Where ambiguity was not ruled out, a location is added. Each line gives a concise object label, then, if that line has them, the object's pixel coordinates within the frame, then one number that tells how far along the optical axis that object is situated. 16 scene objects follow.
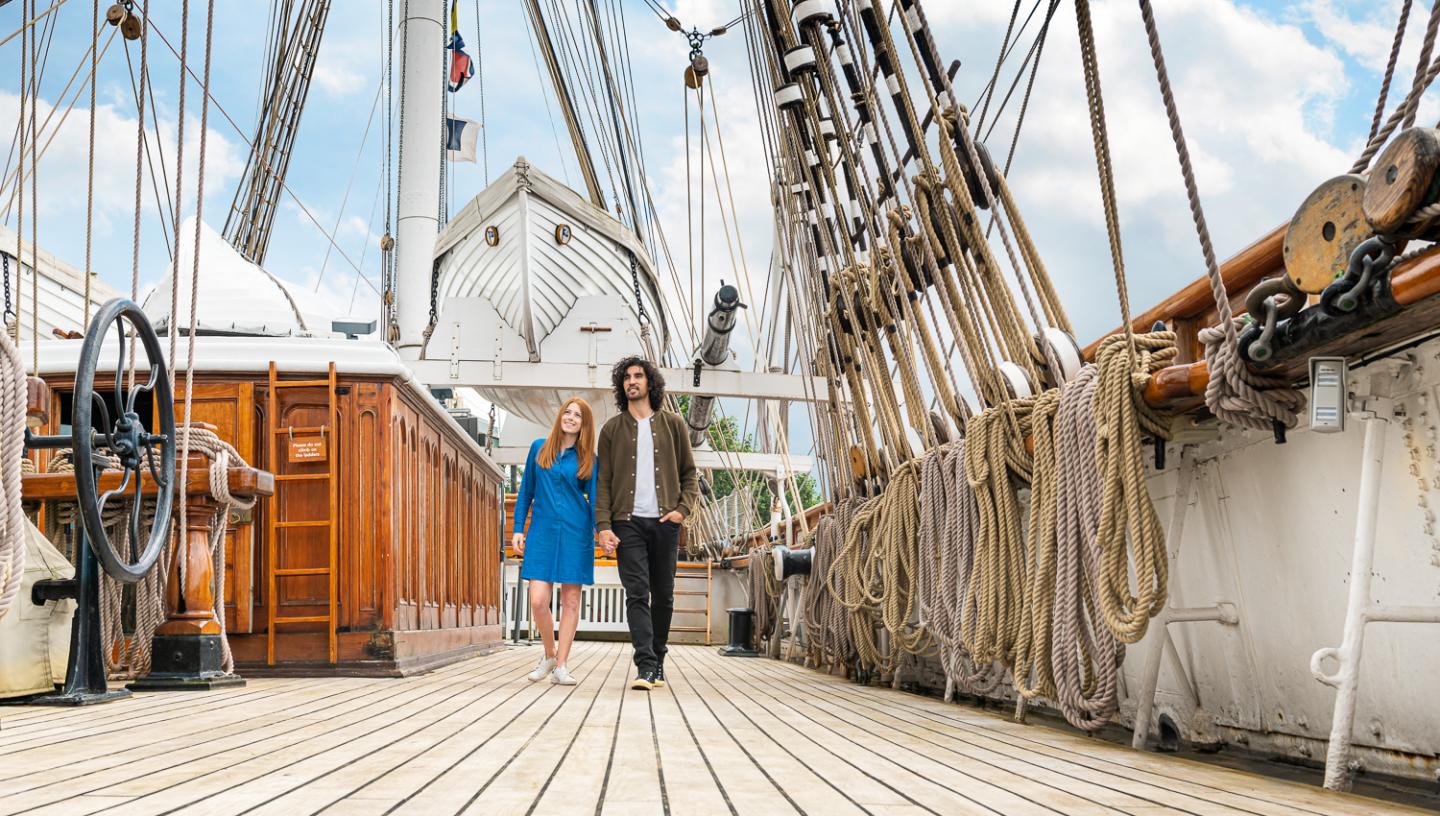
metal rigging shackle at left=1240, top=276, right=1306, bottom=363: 2.32
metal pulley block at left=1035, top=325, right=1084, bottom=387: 3.55
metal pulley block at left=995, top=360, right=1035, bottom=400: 3.74
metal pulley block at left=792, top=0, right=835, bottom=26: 5.38
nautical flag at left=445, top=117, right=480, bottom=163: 16.61
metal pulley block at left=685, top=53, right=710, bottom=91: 9.78
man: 4.77
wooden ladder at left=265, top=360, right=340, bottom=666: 5.25
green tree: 39.44
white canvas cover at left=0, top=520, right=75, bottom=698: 3.61
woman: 5.00
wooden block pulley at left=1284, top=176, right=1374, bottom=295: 2.14
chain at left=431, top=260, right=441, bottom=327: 11.84
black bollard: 9.36
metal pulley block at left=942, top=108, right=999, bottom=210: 4.33
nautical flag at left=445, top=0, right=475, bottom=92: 16.64
